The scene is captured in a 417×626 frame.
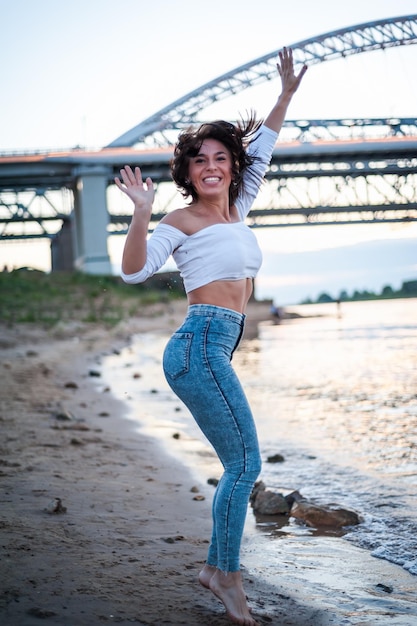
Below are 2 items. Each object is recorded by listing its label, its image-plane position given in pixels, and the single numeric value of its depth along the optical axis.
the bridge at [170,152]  39.44
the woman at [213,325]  2.60
